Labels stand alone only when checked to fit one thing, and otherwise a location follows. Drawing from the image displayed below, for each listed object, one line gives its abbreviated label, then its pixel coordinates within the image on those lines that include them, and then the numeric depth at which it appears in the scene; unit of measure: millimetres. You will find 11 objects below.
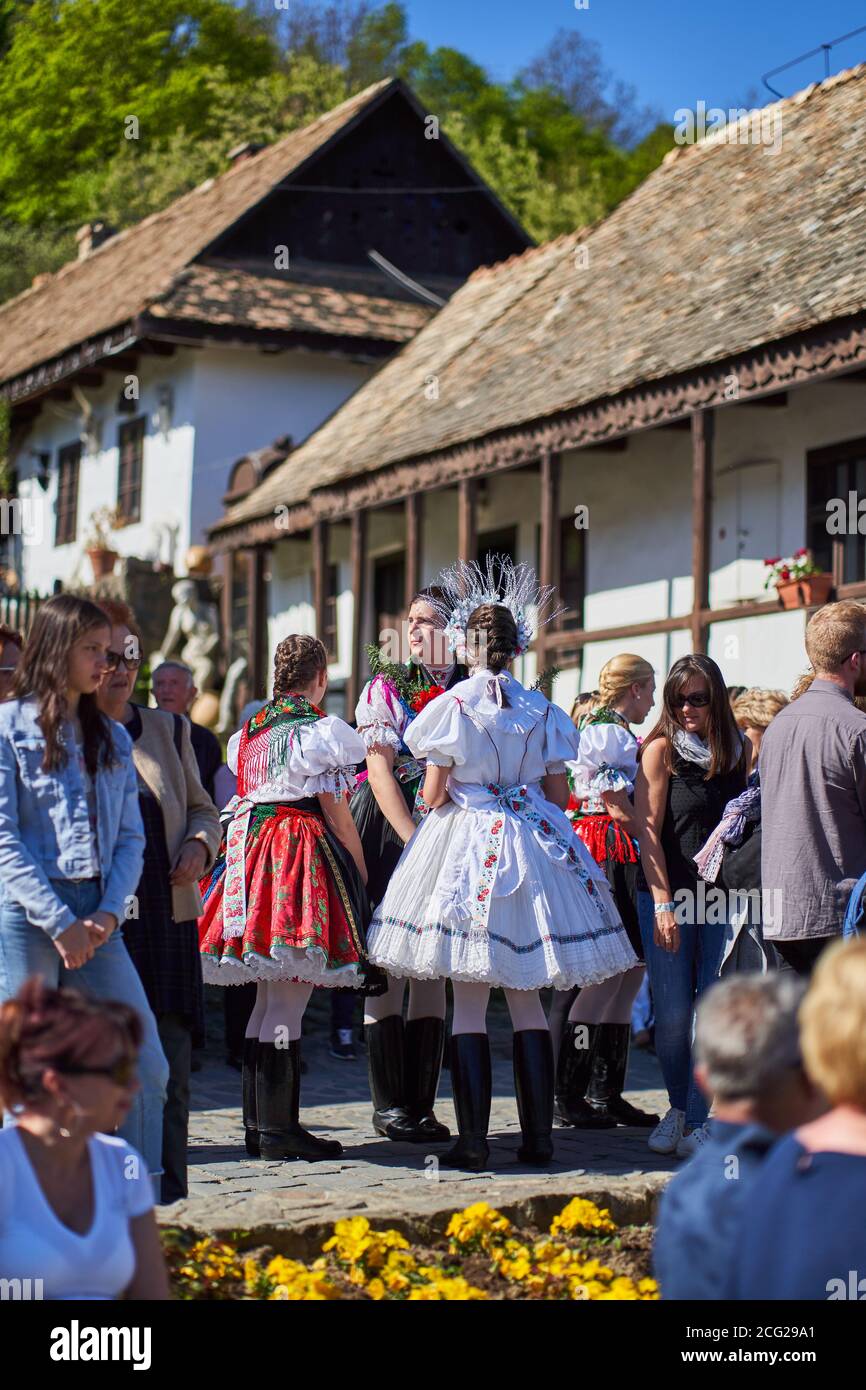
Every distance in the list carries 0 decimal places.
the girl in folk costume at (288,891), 6695
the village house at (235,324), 25016
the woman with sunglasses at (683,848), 7016
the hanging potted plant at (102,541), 24281
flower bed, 4398
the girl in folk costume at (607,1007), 7625
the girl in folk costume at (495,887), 6531
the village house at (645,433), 14516
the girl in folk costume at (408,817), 7234
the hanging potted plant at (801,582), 13867
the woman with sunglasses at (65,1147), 3303
